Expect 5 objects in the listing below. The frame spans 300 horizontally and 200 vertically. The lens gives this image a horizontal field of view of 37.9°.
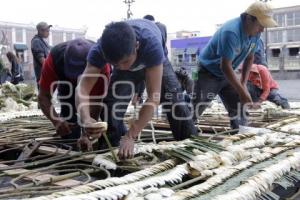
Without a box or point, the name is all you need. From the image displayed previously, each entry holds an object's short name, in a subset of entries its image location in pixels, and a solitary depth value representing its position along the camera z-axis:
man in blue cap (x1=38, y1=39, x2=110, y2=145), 2.96
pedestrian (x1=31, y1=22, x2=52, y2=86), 6.23
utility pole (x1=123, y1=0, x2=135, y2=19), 19.83
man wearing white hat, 3.43
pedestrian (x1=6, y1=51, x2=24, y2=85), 9.86
